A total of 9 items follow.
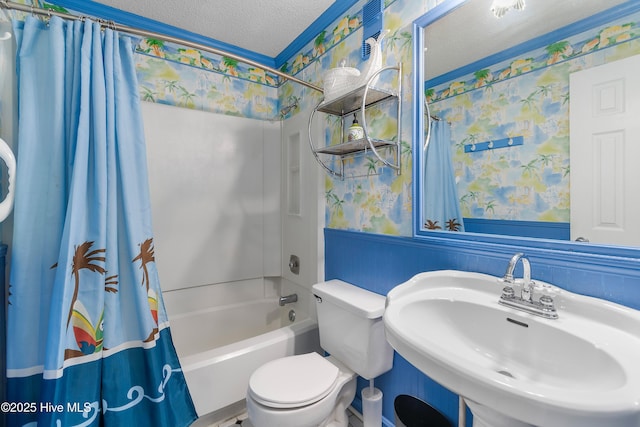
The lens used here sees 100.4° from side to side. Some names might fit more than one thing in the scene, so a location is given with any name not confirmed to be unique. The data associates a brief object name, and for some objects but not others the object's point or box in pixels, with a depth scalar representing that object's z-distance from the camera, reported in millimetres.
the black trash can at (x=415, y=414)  1097
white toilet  1027
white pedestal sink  449
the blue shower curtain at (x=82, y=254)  954
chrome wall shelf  1237
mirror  824
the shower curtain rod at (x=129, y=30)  979
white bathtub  1236
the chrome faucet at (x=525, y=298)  746
